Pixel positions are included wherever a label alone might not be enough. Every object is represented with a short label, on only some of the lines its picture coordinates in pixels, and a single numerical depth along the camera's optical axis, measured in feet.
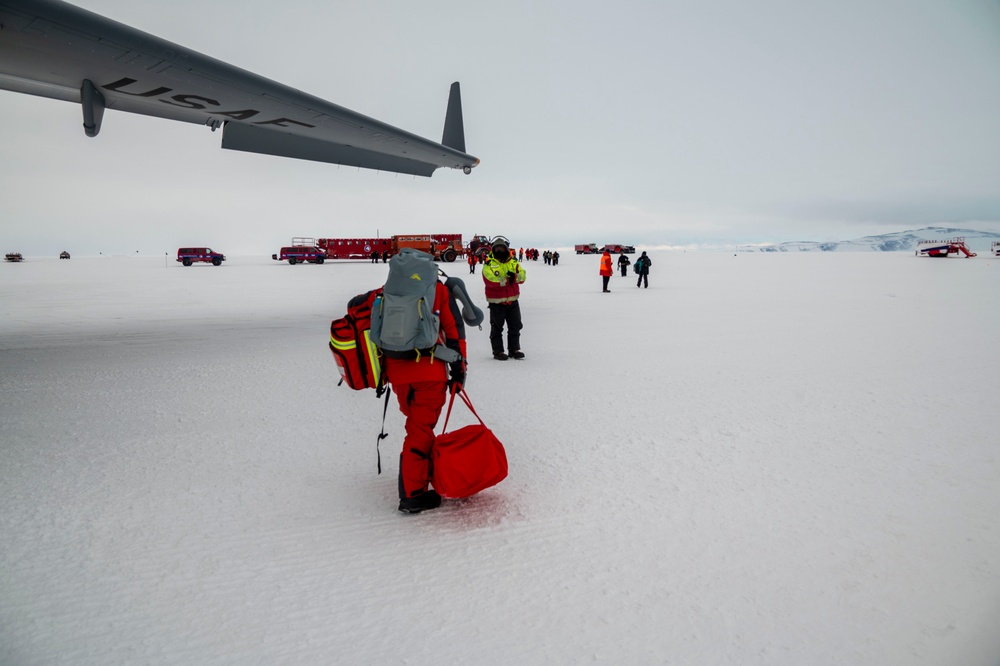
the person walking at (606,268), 62.28
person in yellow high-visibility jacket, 26.11
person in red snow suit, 10.66
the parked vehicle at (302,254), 146.51
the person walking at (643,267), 71.56
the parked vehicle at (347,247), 158.20
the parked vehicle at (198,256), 143.54
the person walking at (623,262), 88.15
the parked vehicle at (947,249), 161.18
